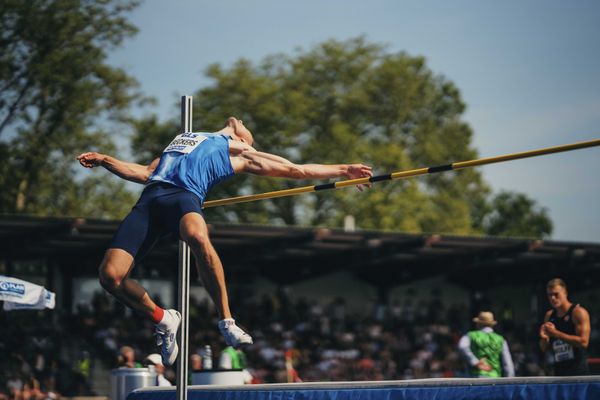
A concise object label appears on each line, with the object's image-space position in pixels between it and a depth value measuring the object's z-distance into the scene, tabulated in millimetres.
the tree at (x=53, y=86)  39500
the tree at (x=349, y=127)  47156
